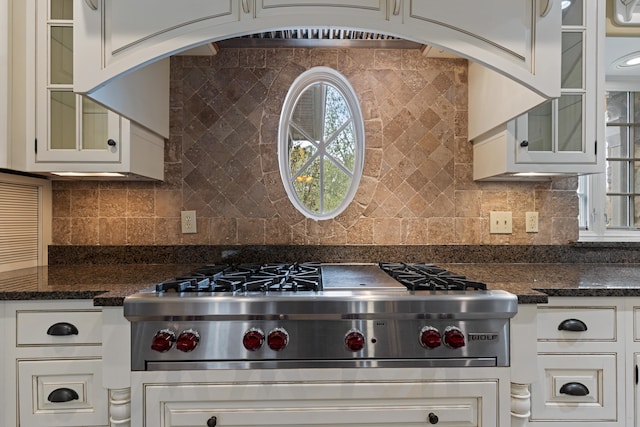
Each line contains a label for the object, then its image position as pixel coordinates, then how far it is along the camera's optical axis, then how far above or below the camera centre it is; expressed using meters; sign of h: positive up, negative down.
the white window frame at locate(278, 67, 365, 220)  1.99 +0.50
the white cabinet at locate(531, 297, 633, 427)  1.27 -0.53
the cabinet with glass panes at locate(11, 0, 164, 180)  1.56 +0.43
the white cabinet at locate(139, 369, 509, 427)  1.14 -0.60
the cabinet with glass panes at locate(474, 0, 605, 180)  1.61 +0.43
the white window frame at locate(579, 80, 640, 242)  2.06 -0.03
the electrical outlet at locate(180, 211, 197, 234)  1.93 -0.04
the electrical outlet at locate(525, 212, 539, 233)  1.96 -0.04
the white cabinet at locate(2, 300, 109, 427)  1.25 -0.53
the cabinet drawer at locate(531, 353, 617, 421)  1.27 -0.62
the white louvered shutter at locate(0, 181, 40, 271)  1.65 -0.06
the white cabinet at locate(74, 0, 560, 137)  1.19 +0.63
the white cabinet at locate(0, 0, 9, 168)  1.51 +0.56
